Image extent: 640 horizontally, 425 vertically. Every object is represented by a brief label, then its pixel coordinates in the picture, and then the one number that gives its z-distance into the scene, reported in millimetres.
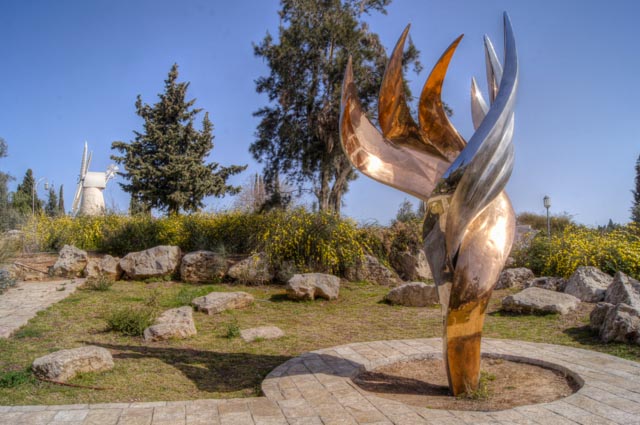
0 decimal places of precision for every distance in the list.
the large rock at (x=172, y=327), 6766
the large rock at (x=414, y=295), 9523
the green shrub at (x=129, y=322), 6984
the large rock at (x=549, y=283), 10252
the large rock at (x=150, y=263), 11602
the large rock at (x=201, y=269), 11492
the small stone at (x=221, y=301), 8641
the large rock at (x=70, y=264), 11781
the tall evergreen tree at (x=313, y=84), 18188
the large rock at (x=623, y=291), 7562
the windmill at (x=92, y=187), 33500
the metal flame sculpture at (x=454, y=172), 3936
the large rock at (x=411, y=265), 12570
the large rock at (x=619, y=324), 6332
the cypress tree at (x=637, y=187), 32884
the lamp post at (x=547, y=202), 21531
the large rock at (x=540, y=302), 8312
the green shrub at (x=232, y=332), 7023
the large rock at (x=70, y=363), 4871
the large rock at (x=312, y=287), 9773
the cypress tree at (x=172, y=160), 24703
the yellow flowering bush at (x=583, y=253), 10602
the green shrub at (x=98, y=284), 10266
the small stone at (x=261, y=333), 6977
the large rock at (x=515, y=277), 11234
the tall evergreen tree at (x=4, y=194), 21984
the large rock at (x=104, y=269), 11523
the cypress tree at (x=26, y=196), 36219
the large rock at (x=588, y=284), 9055
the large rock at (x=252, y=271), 11227
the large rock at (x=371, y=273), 11828
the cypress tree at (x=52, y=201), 43216
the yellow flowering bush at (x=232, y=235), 11688
